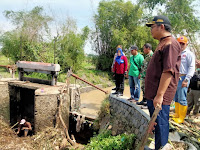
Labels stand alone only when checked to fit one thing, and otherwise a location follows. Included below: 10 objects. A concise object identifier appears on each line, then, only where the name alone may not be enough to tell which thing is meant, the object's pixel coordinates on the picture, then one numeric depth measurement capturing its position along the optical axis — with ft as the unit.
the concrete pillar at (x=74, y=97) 24.04
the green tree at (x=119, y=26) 57.47
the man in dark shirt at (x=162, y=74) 6.75
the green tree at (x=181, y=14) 54.68
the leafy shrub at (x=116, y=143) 13.21
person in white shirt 11.66
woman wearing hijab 17.19
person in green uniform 13.69
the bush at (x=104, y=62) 61.36
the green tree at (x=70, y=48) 48.77
